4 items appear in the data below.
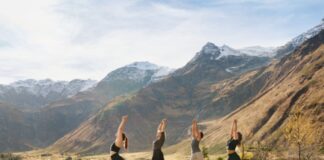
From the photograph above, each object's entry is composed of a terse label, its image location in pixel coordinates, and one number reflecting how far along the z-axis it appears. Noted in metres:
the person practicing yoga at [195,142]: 14.48
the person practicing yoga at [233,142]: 14.25
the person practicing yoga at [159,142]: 14.02
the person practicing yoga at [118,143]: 12.33
